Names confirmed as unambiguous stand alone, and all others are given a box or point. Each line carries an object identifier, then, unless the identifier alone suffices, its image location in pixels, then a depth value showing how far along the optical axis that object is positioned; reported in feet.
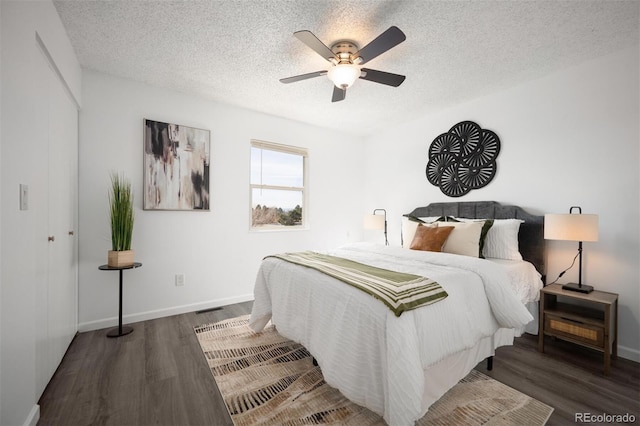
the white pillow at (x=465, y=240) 8.92
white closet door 5.64
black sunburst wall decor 10.53
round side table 8.13
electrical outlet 10.41
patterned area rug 5.07
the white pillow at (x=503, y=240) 8.95
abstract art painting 9.86
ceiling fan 6.33
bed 4.44
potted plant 8.26
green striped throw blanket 4.77
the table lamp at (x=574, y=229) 7.10
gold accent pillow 9.21
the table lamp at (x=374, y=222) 13.56
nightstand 6.65
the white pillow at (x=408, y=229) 10.57
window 12.81
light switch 4.61
